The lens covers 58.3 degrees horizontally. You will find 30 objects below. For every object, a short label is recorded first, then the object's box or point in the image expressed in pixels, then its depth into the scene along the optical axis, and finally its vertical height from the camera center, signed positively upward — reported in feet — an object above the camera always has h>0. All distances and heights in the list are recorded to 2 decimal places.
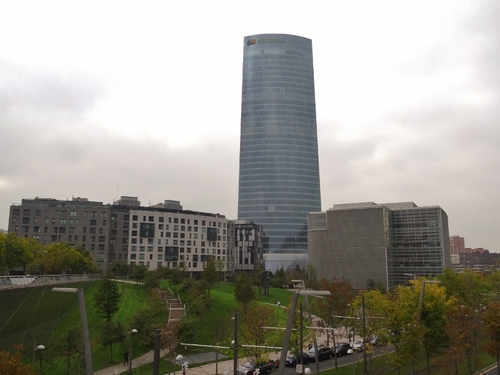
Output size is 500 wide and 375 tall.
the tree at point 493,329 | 106.63 -15.41
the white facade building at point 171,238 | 437.99 +24.82
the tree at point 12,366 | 70.54 -16.39
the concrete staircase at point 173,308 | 177.63 -21.71
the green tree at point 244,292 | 210.01 -13.83
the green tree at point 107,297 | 170.09 -13.14
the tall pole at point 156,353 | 52.04 -10.61
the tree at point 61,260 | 260.42 +1.32
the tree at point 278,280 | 373.87 -14.36
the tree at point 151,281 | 250.98 -10.55
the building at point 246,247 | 532.32 +18.43
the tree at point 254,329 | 125.70 -20.03
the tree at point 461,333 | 105.73 -16.61
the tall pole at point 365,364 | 112.98 -25.28
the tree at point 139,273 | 286.46 -6.82
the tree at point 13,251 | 223.10 +5.58
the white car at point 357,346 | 157.07 -30.14
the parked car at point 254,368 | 132.44 -31.46
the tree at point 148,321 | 148.66 -20.71
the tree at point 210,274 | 259.39 -6.67
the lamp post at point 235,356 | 77.28 -16.22
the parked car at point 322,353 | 158.00 -31.73
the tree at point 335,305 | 162.71 -15.48
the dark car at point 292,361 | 151.02 -32.66
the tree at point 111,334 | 145.69 -23.32
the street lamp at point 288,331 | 57.36 -8.77
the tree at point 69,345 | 125.80 -23.29
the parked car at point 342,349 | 166.35 -31.72
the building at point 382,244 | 411.54 +17.64
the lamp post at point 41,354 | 124.36 -25.64
